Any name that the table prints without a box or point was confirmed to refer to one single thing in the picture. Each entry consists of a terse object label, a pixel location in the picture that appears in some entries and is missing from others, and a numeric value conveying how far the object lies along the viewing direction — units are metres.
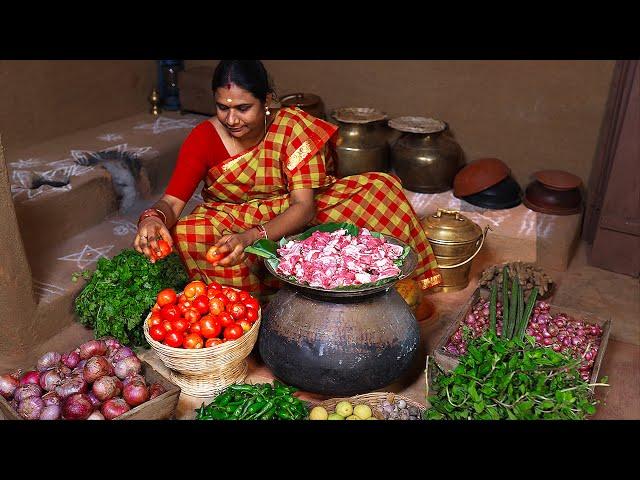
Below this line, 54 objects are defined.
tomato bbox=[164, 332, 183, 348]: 2.91
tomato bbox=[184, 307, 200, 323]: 2.97
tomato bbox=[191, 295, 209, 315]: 3.03
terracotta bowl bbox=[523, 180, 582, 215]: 4.88
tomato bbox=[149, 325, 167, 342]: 2.93
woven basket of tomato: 2.90
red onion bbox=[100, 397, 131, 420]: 2.65
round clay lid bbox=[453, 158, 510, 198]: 4.93
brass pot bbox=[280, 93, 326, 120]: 5.59
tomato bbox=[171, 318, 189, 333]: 2.93
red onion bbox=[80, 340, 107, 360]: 2.98
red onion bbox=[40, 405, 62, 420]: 2.61
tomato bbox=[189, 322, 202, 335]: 2.94
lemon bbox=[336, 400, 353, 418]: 2.75
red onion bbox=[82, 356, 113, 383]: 2.81
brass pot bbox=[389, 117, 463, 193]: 5.14
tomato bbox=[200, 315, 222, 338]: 2.93
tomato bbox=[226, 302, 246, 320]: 3.05
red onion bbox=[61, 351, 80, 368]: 2.94
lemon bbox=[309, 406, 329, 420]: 2.72
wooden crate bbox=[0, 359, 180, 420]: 2.62
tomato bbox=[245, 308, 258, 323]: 3.08
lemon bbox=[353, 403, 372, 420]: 2.75
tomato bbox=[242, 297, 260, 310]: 3.11
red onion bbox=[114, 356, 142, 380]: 2.86
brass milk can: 4.13
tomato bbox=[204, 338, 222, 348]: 2.94
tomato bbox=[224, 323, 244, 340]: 2.95
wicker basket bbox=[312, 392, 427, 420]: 2.82
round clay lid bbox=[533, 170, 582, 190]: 4.80
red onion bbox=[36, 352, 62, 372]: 2.92
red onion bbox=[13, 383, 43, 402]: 2.67
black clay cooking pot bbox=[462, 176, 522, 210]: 4.97
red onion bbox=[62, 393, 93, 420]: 2.62
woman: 3.31
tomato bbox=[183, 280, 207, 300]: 3.12
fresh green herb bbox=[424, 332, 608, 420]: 2.48
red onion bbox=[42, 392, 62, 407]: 2.65
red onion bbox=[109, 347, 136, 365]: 2.95
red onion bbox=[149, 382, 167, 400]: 2.78
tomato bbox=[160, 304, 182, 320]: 2.99
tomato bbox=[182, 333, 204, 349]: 2.89
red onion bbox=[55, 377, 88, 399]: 2.71
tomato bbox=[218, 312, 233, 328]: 2.97
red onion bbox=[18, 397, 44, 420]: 2.61
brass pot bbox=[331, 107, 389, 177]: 5.36
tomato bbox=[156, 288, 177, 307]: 3.10
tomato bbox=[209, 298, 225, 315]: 3.02
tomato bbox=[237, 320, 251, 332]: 3.02
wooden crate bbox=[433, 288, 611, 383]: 3.02
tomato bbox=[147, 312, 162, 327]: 2.98
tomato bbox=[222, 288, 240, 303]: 3.12
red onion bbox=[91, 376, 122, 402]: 2.73
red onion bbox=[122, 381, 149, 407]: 2.71
